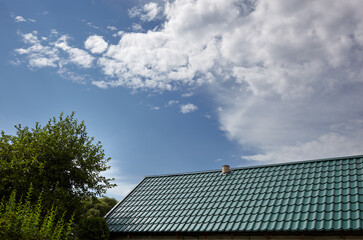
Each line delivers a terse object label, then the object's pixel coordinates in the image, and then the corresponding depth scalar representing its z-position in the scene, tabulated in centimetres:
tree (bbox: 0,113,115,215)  2355
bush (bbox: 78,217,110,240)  2033
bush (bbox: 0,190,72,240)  1154
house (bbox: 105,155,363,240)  1521
